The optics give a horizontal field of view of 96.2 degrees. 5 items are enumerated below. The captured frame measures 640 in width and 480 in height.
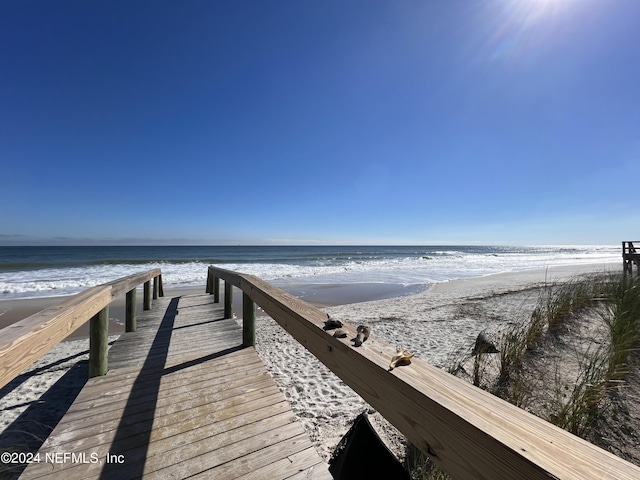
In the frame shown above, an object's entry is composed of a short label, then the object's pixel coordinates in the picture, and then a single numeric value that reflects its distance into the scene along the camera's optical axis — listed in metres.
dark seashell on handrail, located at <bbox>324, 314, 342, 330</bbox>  1.51
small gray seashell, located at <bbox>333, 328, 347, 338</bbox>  1.36
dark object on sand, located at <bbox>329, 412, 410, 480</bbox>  1.62
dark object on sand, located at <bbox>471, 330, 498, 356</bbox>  3.85
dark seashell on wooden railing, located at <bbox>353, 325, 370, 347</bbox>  1.25
